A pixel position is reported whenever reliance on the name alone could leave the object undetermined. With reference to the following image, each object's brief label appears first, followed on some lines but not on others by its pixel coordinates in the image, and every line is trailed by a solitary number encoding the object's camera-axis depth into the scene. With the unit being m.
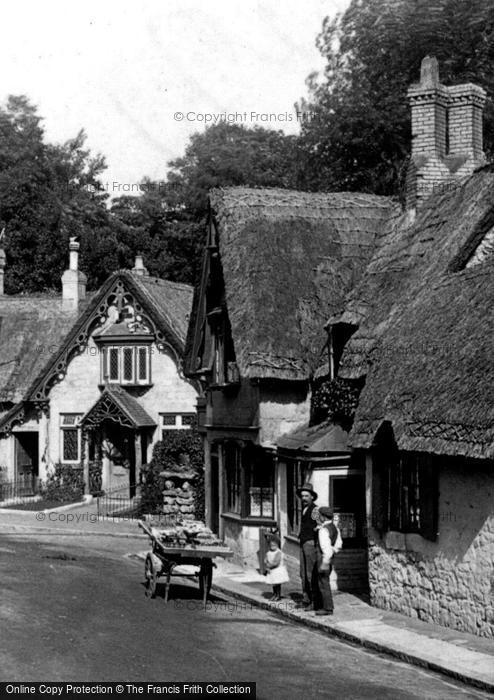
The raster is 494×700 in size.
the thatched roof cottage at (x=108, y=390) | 40.19
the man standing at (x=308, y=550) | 17.81
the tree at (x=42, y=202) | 60.56
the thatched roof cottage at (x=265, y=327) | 23.42
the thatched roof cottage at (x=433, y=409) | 15.26
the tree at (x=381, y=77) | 40.12
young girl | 18.62
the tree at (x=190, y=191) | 57.19
